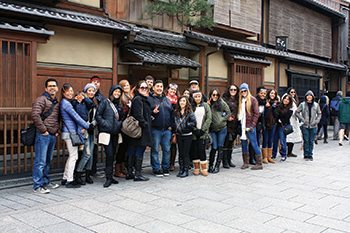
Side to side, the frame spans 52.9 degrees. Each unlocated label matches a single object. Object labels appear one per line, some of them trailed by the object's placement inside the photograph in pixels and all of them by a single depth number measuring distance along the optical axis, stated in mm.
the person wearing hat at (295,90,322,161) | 9828
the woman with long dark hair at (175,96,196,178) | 7605
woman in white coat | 10359
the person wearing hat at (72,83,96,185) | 6730
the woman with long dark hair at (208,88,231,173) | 8125
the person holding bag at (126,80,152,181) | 7027
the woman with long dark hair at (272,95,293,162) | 9633
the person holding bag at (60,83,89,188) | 6445
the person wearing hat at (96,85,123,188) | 6719
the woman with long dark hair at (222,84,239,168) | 8594
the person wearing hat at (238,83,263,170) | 8461
